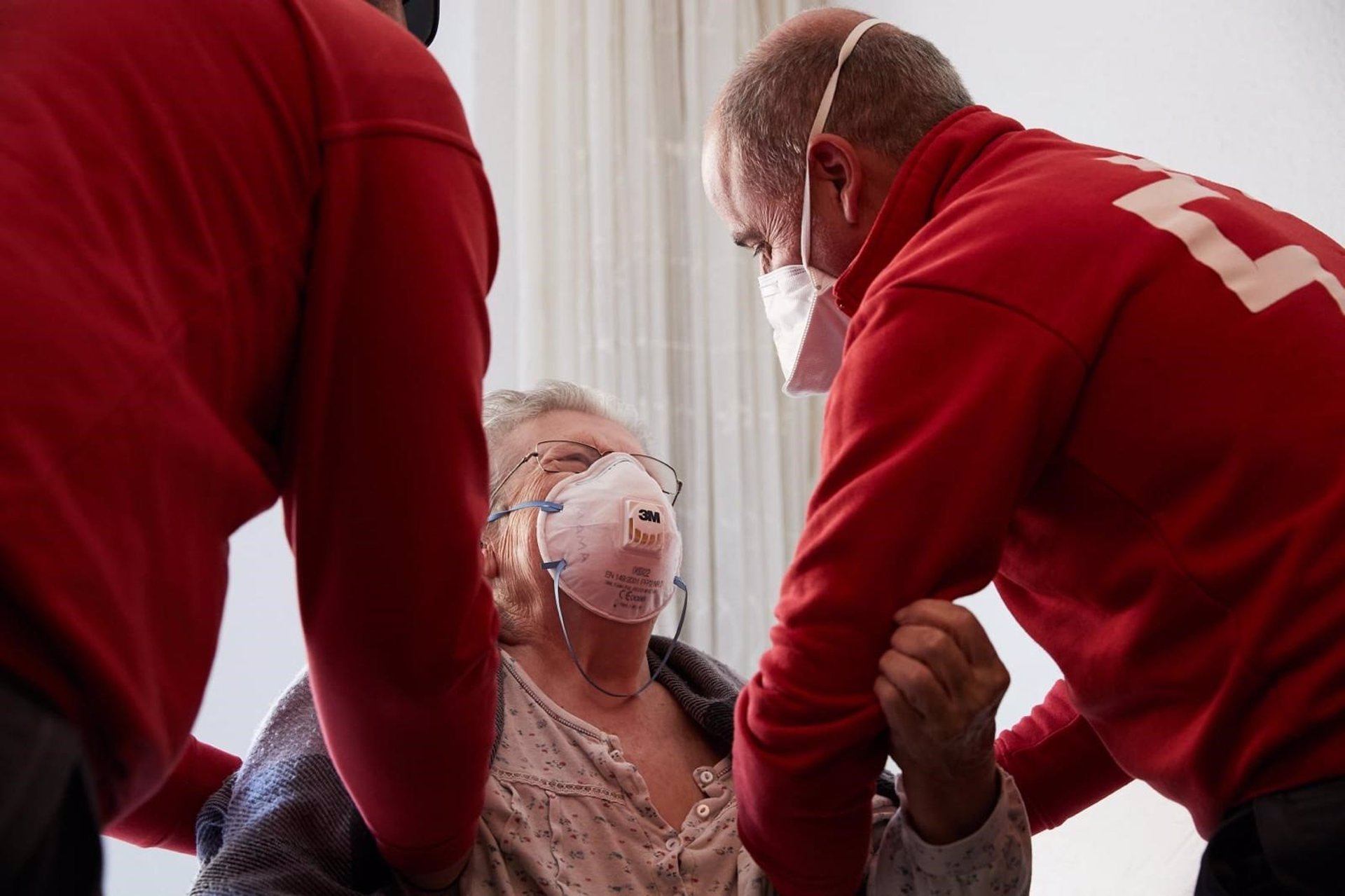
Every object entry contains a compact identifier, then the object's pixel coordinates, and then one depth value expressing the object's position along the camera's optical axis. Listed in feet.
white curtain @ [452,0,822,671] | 10.94
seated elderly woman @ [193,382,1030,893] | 4.52
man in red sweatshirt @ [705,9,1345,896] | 3.40
